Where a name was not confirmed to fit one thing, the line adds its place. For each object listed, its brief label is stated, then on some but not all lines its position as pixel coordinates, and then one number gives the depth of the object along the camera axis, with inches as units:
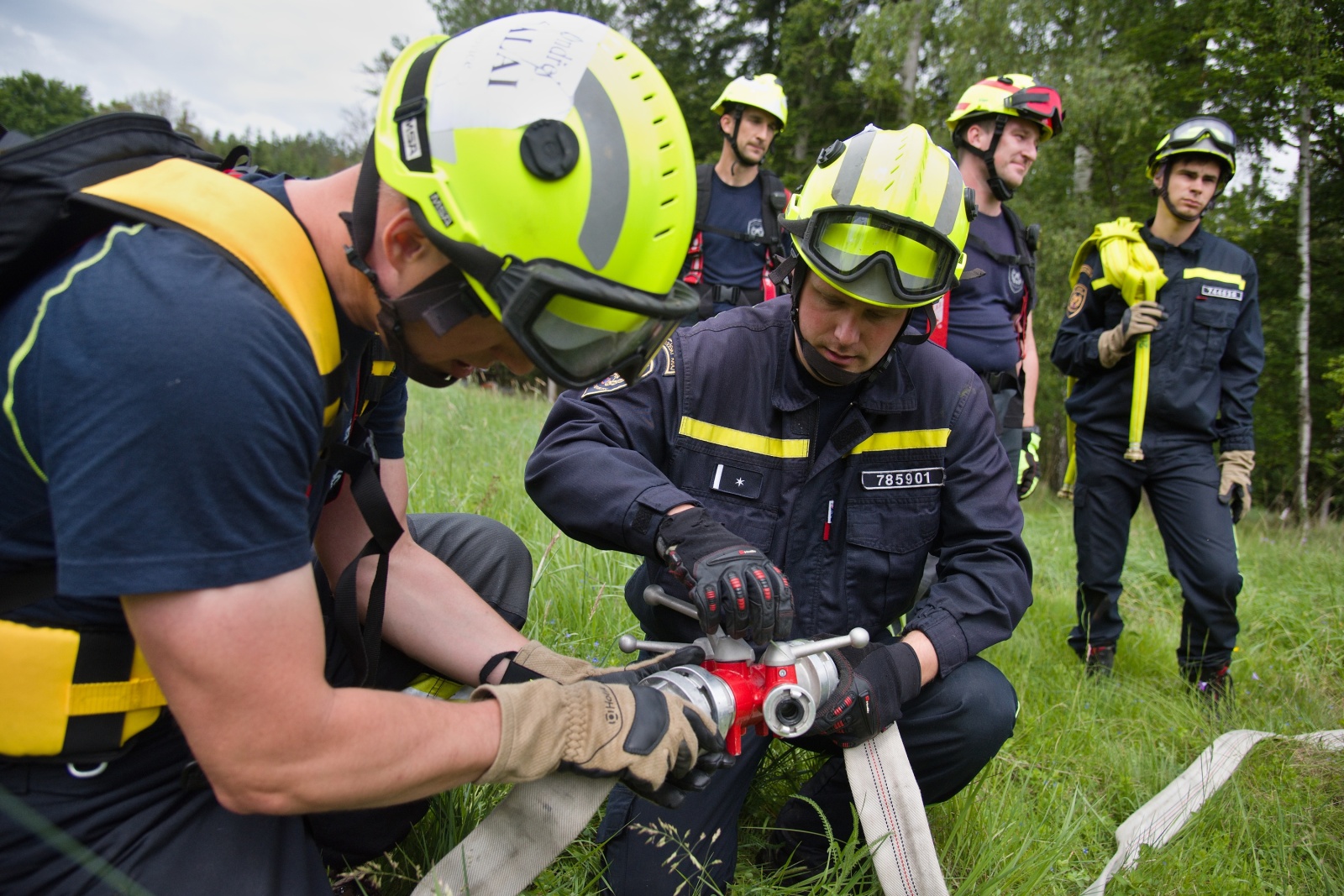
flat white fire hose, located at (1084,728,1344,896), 104.2
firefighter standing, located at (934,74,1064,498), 167.0
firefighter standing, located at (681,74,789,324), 223.3
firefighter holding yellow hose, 167.0
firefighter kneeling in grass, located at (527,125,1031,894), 93.9
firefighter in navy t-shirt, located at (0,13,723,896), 45.7
